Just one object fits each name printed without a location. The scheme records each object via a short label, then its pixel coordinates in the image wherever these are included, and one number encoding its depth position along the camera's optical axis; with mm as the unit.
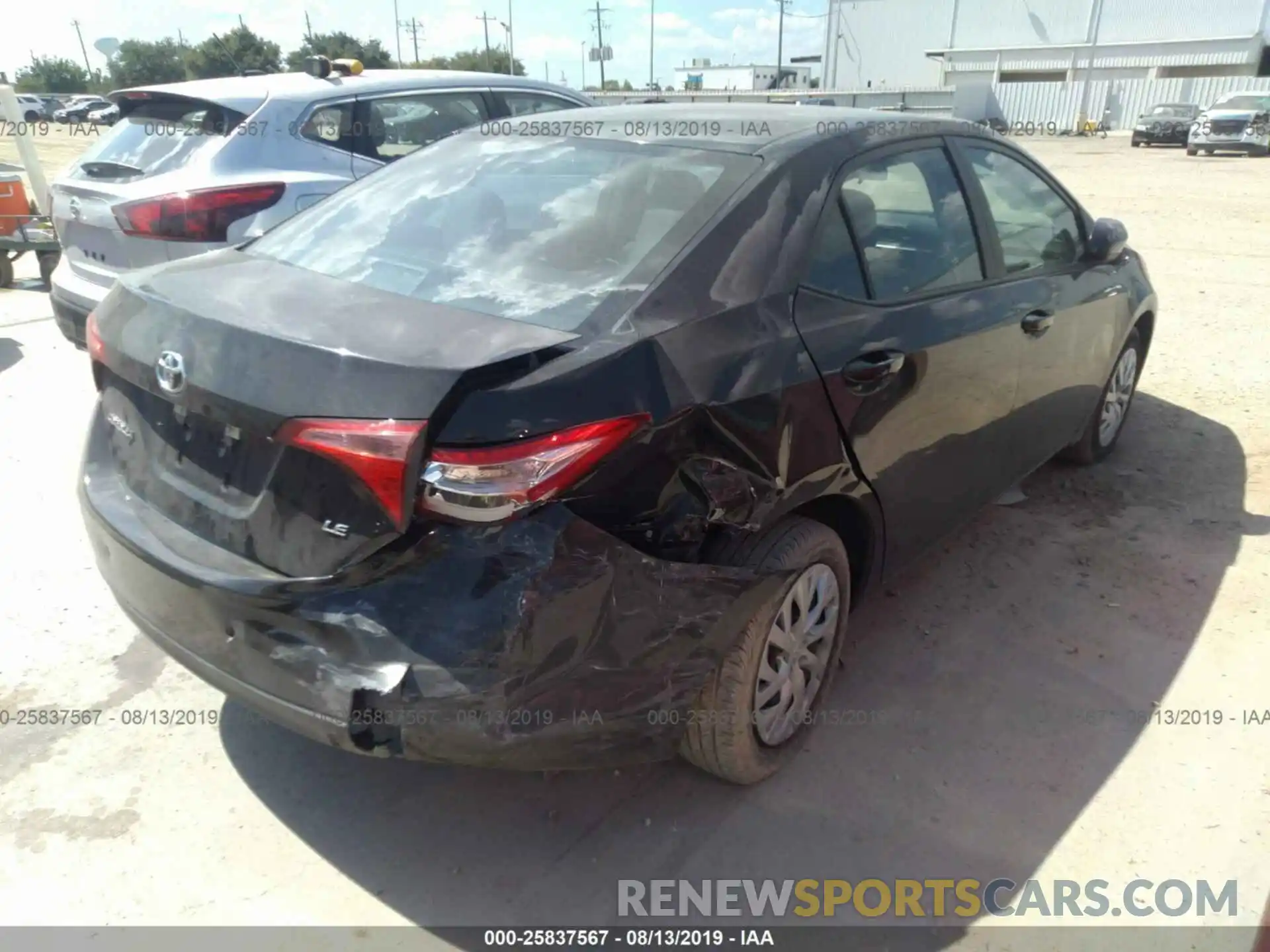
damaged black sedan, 1875
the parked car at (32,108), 41112
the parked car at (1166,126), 32750
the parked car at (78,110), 44406
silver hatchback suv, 4586
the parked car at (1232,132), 27844
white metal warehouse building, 46438
